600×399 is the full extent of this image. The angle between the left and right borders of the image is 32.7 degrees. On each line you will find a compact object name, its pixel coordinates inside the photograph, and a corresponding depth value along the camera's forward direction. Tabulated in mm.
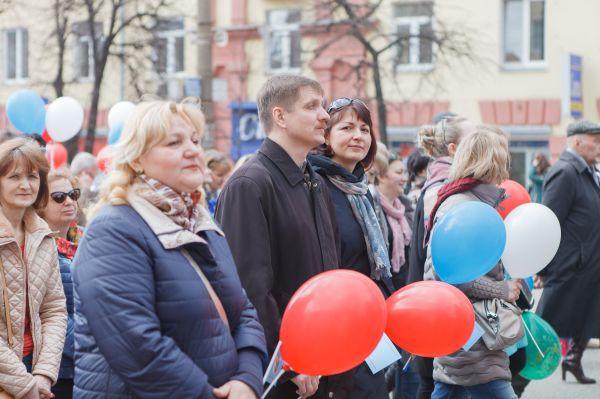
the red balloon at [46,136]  10873
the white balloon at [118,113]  10072
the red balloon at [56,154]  9843
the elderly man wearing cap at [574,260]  8195
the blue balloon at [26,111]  10023
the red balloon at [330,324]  3396
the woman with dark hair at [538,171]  18250
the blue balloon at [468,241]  4562
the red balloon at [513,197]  6074
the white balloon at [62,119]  10250
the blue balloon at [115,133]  9484
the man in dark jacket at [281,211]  4059
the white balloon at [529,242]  5223
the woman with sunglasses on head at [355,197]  4891
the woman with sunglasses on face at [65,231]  4719
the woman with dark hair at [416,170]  8109
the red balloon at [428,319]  3998
